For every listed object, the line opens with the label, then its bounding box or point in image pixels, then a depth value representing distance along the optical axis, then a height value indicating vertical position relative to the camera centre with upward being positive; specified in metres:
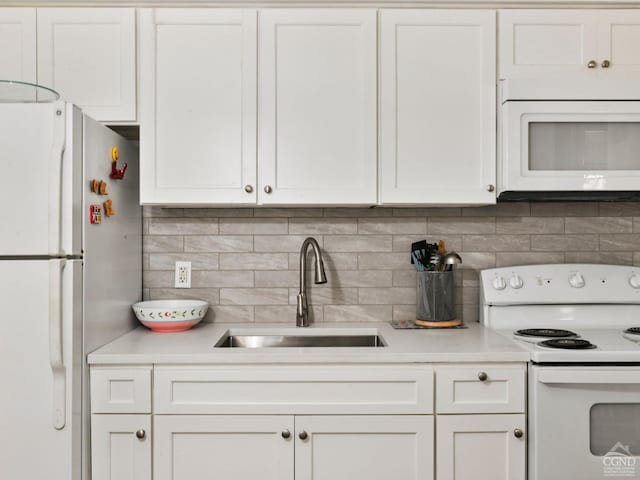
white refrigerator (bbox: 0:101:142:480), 1.63 -0.19
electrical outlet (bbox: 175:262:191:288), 2.37 -0.21
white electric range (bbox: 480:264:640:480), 1.70 -0.59
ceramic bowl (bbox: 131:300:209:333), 2.11 -0.35
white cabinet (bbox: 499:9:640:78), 2.07 +0.74
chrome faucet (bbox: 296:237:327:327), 2.23 -0.27
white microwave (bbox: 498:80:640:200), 2.02 +0.37
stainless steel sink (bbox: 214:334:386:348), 2.22 -0.47
